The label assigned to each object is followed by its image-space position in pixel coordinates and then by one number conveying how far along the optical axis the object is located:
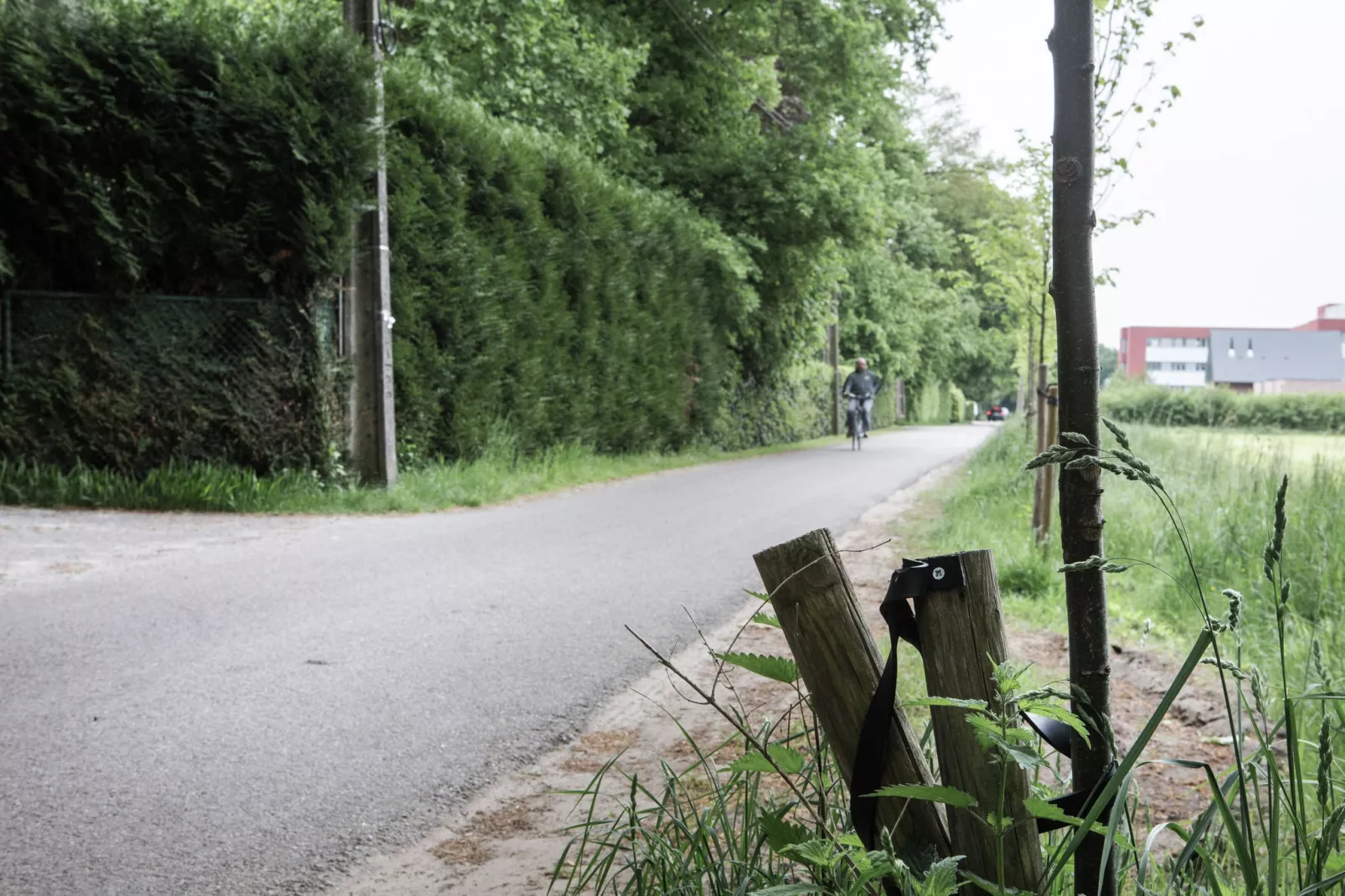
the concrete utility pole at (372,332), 11.77
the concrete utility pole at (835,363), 32.41
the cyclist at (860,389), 24.28
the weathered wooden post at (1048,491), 7.71
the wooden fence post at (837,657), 1.84
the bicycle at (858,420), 24.22
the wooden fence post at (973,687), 1.81
